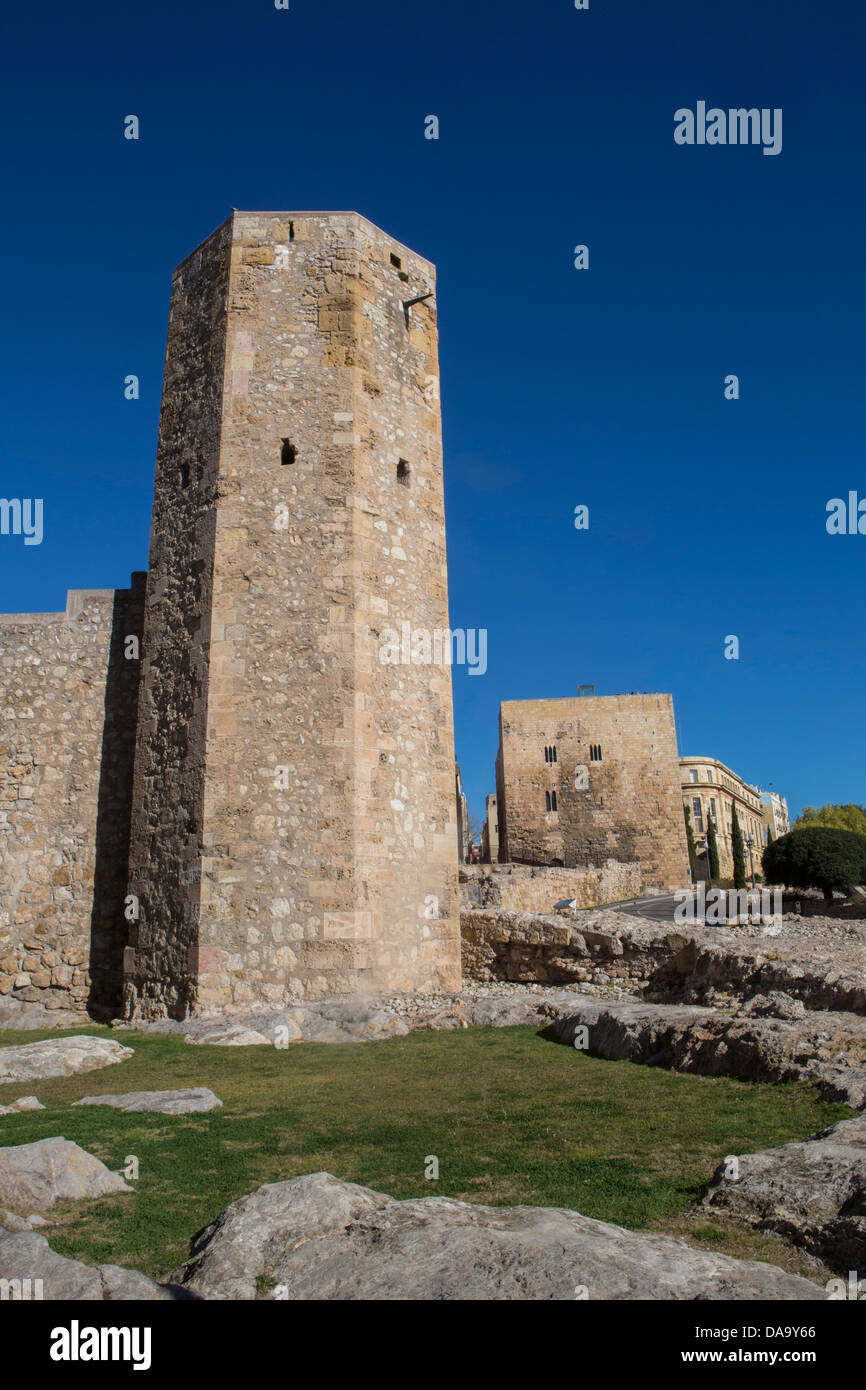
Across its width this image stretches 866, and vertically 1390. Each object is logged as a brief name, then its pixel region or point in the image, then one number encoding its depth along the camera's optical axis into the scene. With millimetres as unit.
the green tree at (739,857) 53344
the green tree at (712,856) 58722
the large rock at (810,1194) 3234
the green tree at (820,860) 35969
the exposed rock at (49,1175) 4070
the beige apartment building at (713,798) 66406
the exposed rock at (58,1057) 7680
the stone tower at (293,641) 10742
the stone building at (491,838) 65594
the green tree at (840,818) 83938
